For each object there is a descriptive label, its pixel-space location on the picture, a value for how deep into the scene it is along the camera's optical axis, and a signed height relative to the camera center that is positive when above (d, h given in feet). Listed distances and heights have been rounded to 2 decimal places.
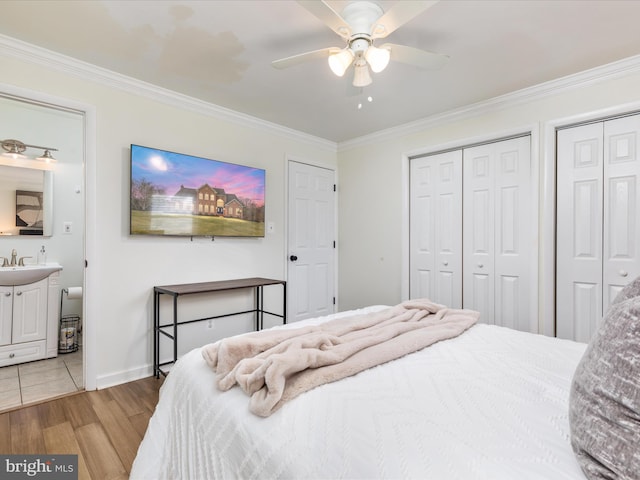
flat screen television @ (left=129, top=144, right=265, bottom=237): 8.84 +1.30
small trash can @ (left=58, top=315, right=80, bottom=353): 10.84 -3.18
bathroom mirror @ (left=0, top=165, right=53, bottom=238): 11.00 +1.27
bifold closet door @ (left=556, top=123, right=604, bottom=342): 8.41 +0.30
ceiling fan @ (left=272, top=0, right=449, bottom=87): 4.95 +3.38
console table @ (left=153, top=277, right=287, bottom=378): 8.56 -1.35
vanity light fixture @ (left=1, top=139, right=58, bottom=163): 10.92 +3.00
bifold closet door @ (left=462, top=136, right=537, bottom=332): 9.53 +0.29
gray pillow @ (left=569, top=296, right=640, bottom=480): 2.20 -1.15
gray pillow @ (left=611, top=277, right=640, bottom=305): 3.49 -0.52
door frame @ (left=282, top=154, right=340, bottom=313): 12.43 +0.91
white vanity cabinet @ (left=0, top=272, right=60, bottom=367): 9.70 -2.47
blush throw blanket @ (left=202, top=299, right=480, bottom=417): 3.56 -1.46
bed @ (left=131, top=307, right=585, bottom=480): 2.61 -1.68
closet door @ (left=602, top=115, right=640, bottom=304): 7.89 +0.92
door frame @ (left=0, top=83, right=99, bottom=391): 8.17 -0.24
